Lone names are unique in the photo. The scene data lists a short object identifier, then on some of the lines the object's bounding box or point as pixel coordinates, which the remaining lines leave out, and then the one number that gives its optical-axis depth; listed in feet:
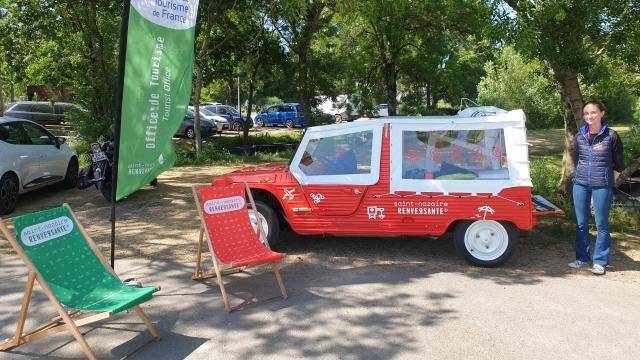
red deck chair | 16.53
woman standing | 18.93
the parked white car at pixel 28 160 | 29.01
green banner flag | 15.53
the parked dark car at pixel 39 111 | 80.12
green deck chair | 12.37
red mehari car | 19.25
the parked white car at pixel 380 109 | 73.80
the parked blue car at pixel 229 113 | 92.48
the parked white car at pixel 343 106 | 68.54
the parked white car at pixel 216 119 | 82.14
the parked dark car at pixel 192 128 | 75.77
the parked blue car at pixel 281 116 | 104.12
